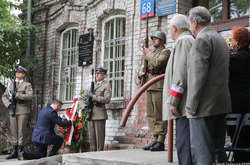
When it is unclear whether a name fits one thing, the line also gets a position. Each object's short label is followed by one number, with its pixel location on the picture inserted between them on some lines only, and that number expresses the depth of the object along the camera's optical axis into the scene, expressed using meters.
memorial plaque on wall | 8.91
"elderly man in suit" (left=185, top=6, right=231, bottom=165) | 3.12
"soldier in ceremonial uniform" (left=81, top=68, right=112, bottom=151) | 6.84
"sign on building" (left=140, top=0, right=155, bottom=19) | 7.32
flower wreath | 7.59
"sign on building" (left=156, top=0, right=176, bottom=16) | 6.96
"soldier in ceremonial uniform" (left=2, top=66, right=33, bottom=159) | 7.43
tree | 8.84
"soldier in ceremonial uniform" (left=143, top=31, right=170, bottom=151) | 5.24
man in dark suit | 6.96
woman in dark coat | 3.69
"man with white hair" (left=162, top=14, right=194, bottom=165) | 3.41
